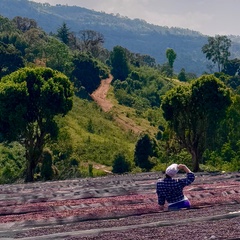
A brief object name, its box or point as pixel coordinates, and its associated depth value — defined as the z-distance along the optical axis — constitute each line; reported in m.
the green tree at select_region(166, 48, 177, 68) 111.94
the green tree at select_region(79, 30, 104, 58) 114.64
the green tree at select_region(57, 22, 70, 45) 114.75
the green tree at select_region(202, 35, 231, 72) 110.12
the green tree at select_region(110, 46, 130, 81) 94.75
